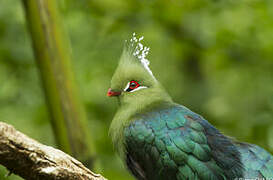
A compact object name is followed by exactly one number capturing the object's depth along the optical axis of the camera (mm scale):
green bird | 5324
